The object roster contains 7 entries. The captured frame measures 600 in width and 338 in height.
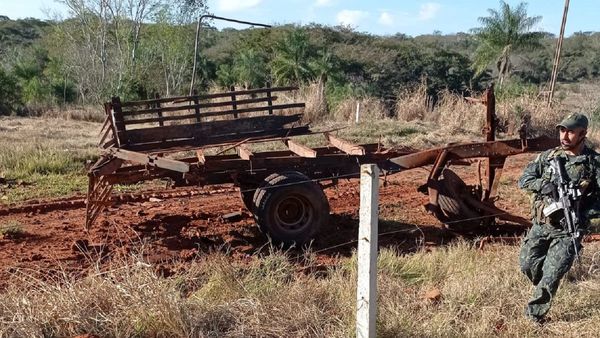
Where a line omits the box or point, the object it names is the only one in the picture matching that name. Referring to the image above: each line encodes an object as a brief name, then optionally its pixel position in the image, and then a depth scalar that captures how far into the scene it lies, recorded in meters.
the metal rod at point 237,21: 16.74
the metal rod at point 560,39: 19.73
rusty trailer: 7.22
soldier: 4.87
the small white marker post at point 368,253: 3.86
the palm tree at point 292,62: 32.00
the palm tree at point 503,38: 37.19
